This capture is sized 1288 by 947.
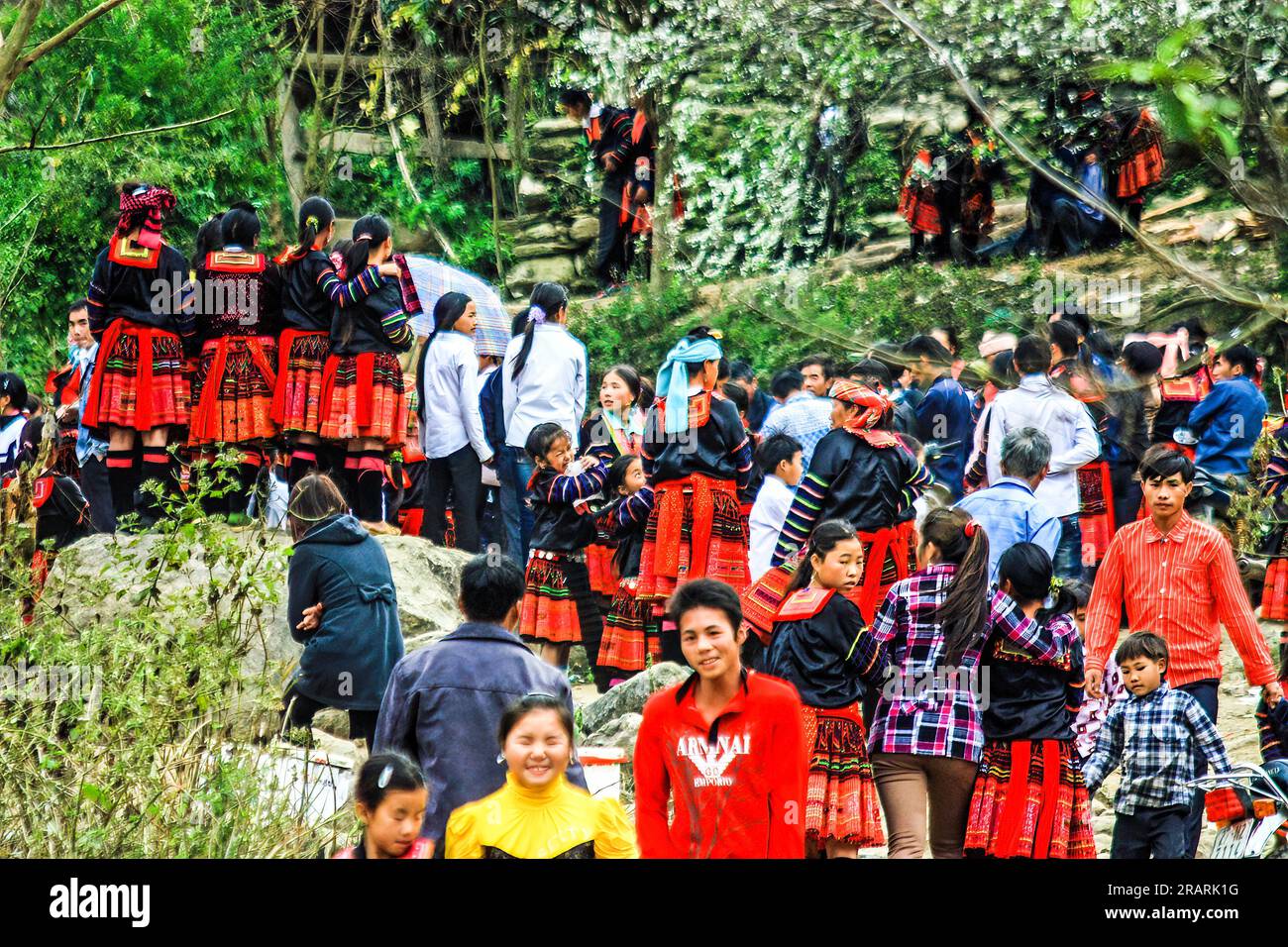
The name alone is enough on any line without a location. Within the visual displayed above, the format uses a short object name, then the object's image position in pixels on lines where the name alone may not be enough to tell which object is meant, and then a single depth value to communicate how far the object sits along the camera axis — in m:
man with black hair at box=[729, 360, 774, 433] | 23.16
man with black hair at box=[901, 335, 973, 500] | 22.44
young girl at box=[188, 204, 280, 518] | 20.11
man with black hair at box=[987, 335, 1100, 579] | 19.02
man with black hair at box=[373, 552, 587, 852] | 10.88
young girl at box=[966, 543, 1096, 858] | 13.05
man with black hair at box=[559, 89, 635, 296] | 34.33
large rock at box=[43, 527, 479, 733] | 13.49
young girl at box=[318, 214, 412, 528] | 20.14
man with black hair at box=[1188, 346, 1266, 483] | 19.92
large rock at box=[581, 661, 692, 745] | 17.53
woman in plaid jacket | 13.01
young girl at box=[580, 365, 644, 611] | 19.69
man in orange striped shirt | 14.70
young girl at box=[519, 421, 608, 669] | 18.83
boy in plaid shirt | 12.80
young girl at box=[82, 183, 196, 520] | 20.16
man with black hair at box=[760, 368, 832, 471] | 19.50
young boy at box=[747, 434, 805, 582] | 18.02
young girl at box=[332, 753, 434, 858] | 9.70
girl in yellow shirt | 9.84
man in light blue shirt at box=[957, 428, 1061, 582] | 16.87
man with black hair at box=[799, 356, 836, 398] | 22.05
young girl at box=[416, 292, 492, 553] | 21.25
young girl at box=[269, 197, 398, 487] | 20.16
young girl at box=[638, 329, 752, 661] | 18.50
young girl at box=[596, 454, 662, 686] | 18.86
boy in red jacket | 10.45
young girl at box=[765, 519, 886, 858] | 13.07
